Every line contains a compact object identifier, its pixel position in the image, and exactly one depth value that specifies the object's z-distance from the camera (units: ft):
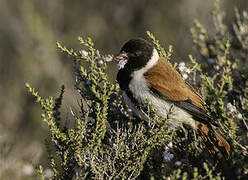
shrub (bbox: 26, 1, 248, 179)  21.47
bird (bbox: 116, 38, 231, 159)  25.41
